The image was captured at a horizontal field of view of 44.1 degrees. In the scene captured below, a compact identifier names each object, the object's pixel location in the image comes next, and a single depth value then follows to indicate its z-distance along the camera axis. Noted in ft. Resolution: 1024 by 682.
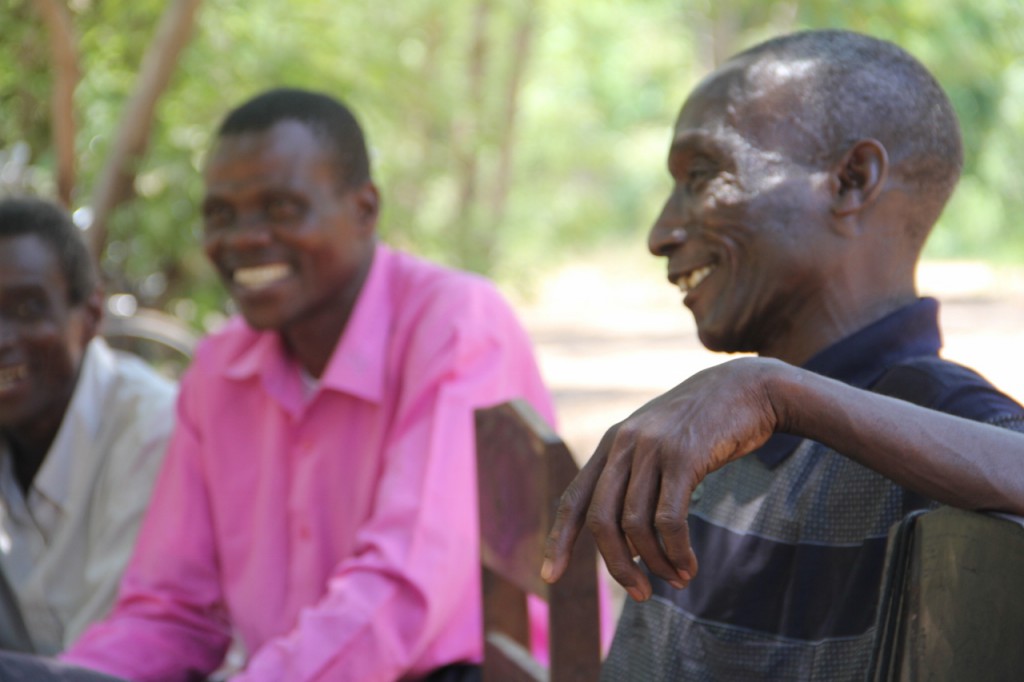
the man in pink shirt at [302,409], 7.70
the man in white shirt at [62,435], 8.91
